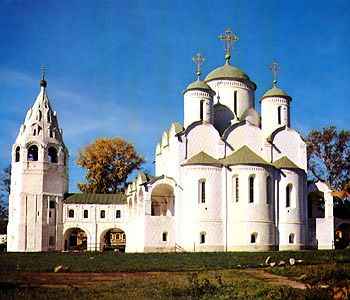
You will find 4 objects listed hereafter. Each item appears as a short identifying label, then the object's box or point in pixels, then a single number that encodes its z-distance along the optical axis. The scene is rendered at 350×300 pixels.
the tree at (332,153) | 54.97
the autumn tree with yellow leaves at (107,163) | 61.38
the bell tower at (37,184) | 49.28
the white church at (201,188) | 42.31
